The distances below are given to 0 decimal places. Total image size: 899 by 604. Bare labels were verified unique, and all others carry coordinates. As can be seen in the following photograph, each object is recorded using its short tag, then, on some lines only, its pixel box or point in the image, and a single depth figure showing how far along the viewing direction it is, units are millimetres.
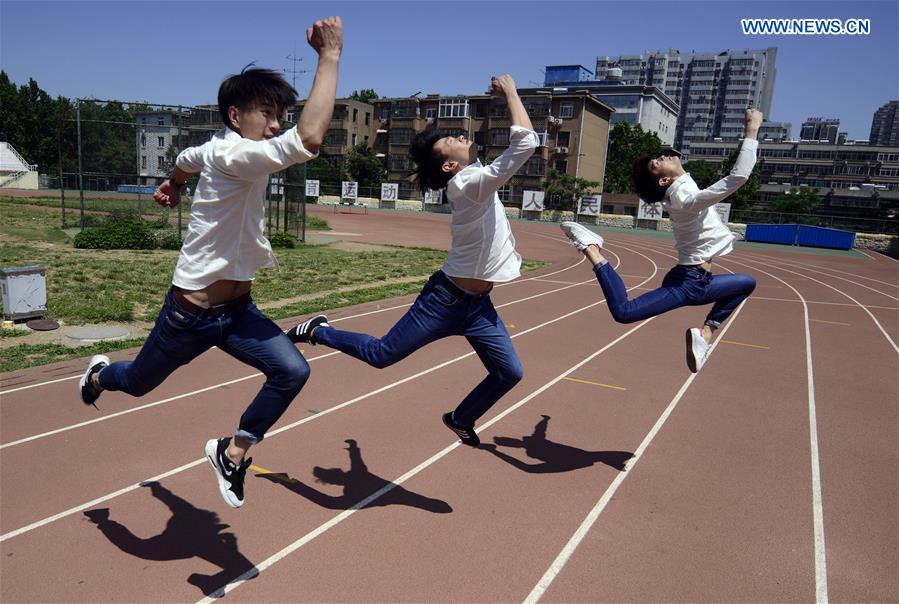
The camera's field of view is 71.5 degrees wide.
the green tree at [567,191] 47750
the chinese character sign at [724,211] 36094
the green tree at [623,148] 60406
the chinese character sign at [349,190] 51844
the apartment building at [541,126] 55031
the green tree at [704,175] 47828
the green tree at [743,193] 49675
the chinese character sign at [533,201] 46019
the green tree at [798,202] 51844
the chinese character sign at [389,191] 50969
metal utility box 7266
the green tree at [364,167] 59531
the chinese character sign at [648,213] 39531
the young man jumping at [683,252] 4156
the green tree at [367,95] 82500
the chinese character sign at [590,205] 42750
